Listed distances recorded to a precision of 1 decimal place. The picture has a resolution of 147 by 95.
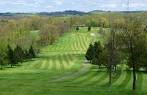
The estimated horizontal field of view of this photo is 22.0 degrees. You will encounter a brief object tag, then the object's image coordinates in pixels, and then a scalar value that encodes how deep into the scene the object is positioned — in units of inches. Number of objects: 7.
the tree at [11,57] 5132.9
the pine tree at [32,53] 6504.9
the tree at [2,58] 4989.7
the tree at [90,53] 4967.8
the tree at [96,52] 4383.1
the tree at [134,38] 2228.1
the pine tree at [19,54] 5399.6
